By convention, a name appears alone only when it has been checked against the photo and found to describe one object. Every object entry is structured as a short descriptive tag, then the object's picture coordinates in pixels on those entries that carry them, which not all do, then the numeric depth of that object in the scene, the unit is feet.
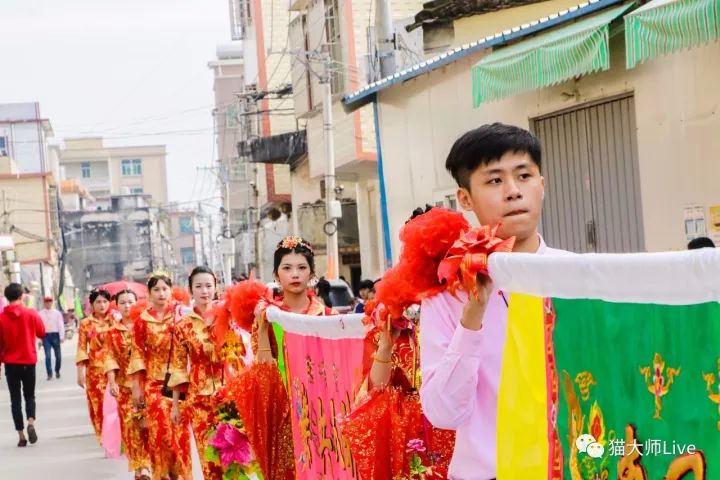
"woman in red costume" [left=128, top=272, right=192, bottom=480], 36.50
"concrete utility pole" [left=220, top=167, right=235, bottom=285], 250.16
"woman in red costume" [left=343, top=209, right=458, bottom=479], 16.39
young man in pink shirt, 11.75
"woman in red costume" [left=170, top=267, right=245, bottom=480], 32.81
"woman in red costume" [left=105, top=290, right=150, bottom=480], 39.63
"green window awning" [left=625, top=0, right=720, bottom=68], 33.27
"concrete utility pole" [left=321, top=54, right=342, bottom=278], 85.30
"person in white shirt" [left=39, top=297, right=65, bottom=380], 97.50
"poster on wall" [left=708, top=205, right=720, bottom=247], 37.79
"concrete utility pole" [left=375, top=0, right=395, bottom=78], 74.18
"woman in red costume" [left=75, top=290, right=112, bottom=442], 52.70
